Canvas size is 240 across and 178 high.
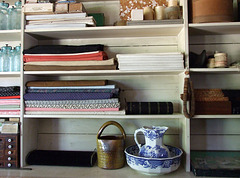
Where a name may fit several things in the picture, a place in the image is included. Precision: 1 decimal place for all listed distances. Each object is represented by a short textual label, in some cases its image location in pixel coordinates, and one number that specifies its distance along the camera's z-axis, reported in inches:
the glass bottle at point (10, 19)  60.3
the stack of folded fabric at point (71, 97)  56.4
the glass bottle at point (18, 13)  59.7
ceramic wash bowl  49.5
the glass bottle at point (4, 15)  60.4
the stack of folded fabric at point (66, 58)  56.2
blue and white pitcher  51.7
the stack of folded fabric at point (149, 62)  54.0
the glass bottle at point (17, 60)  60.4
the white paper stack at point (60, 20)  56.3
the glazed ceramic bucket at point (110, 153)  54.4
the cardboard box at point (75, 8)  56.3
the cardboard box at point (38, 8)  56.3
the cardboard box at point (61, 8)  56.6
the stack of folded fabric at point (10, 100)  58.4
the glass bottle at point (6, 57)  60.9
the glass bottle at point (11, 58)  60.7
